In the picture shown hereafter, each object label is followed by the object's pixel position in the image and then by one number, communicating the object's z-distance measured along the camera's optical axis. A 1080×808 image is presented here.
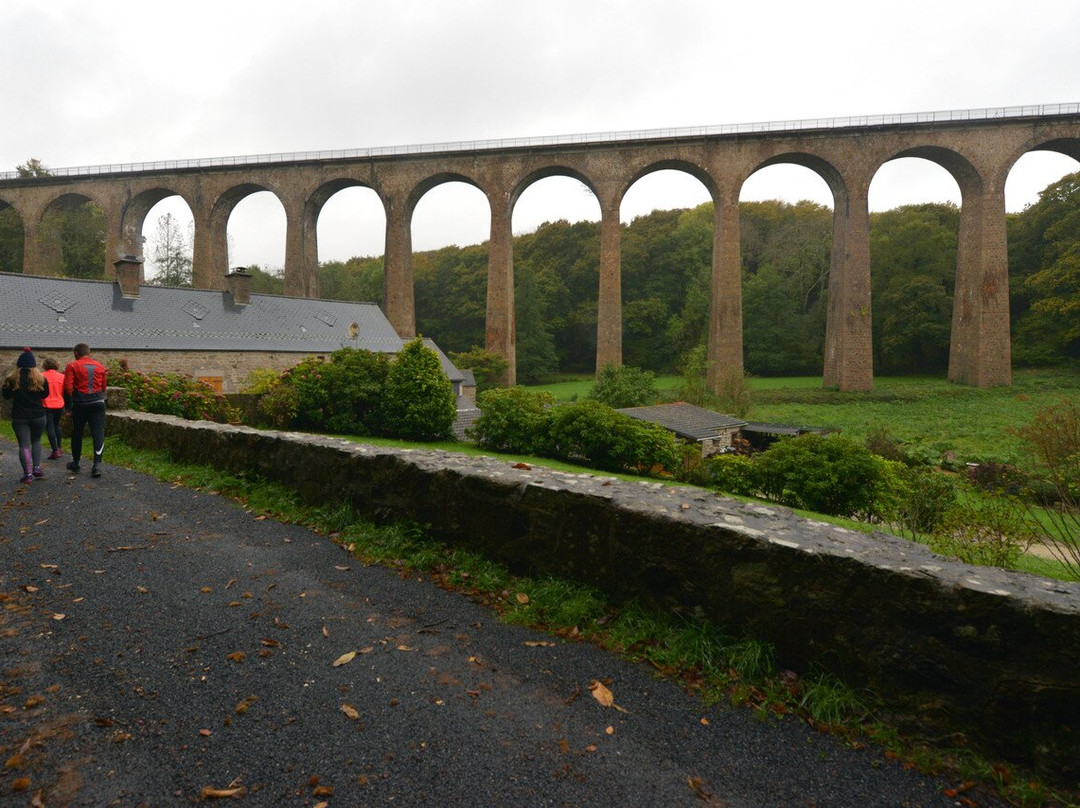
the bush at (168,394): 12.28
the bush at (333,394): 19.30
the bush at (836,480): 13.80
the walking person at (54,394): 6.84
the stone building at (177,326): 18.38
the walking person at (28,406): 5.96
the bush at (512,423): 21.41
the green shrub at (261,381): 19.58
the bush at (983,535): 6.18
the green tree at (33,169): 40.22
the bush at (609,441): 18.95
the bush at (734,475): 15.34
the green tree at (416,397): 21.44
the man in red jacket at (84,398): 6.35
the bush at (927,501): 11.60
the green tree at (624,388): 28.81
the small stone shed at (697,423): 21.42
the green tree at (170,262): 42.88
